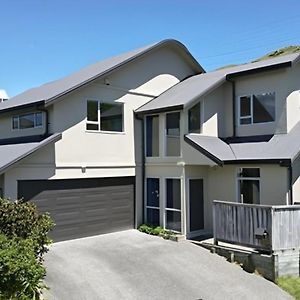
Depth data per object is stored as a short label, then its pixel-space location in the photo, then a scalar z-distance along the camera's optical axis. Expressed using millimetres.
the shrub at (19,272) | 7832
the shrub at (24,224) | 9852
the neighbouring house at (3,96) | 30494
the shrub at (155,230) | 15700
